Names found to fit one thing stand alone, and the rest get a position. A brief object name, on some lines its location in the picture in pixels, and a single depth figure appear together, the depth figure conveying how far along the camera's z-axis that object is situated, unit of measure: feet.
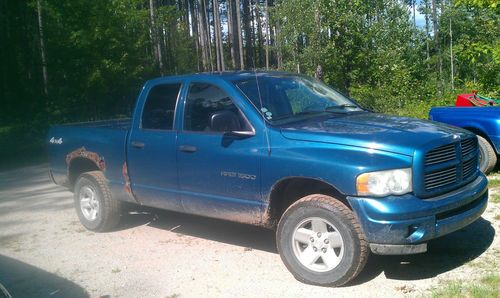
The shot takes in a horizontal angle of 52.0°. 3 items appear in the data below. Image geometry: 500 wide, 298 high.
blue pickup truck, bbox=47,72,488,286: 13.57
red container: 31.95
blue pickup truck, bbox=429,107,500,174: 25.95
